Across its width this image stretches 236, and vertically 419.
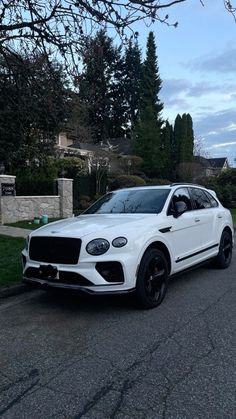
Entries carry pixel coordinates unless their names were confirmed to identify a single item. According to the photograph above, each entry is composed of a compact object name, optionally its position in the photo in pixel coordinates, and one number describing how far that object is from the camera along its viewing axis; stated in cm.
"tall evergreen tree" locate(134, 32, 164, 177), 3966
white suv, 480
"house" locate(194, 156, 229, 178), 3966
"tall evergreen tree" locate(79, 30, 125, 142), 5850
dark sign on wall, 1473
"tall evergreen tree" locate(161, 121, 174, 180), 4172
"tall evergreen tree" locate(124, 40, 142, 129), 6084
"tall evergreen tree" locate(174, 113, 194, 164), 4347
